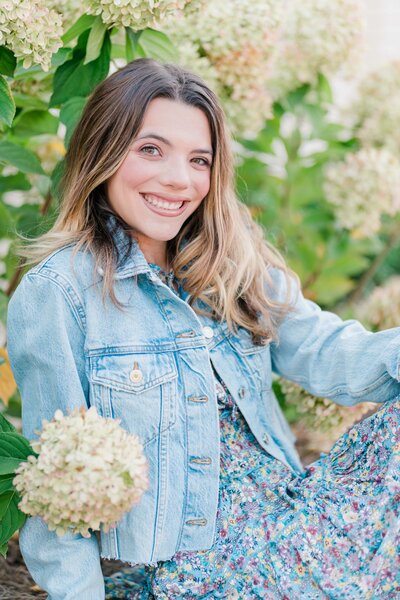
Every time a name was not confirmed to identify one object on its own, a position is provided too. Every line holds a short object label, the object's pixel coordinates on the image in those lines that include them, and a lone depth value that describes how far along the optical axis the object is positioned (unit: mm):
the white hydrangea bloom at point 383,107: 2474
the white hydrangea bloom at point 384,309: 2376
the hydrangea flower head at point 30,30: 1499
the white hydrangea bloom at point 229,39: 1967
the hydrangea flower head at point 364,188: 2323
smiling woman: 1518
